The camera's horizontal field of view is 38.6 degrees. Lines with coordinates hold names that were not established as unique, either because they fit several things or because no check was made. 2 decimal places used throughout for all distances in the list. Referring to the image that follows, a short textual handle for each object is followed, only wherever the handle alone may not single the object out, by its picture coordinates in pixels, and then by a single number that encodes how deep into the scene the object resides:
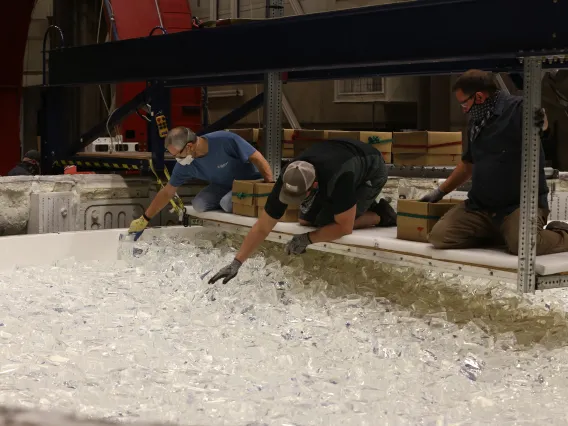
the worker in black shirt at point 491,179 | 4.64
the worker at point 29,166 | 9.11
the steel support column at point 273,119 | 6.99
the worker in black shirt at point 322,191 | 4.97
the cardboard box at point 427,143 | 7.61
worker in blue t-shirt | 6.46
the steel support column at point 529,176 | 4.23
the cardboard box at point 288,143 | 8.10
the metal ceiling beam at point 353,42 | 4.20
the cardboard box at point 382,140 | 7.65
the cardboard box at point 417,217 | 5.09
